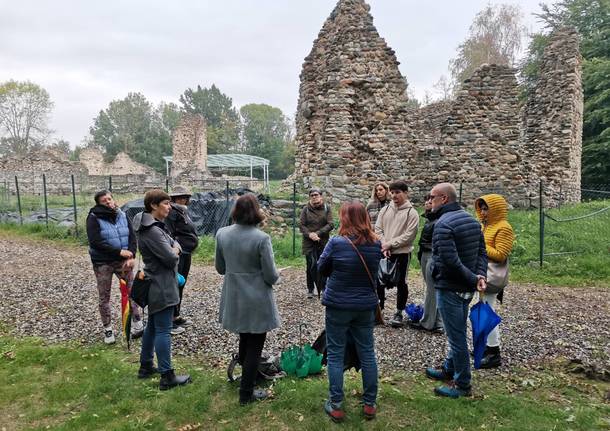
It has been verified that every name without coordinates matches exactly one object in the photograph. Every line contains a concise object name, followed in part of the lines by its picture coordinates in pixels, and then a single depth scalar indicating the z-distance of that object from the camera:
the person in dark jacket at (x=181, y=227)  5.57
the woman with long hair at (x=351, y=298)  3.39
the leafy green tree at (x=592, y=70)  19.03
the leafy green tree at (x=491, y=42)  30.73
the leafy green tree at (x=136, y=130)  55.62
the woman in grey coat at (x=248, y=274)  3.54
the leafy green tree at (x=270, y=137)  55.34
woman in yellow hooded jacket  4.20
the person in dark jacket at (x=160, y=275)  3.93
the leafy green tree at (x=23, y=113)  44.31
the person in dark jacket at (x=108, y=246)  5.00
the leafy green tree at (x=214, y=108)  61.62
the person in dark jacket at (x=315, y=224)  6.71
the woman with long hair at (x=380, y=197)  5.98
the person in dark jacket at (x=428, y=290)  5.27
